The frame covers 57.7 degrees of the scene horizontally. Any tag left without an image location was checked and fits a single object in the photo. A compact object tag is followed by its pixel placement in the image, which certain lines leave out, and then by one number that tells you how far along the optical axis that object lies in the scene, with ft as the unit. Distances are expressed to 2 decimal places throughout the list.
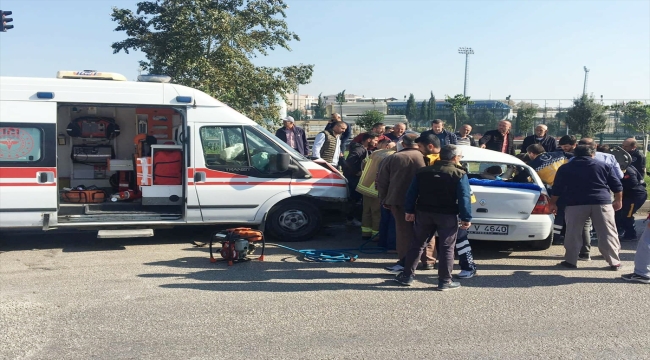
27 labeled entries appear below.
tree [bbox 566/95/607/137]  109.09
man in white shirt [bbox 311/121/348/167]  35.06
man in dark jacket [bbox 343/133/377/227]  31.19
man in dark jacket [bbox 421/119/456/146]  34.80
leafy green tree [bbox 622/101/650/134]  101.45
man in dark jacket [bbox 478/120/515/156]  36.55
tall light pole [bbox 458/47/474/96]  208.76
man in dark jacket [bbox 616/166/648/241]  29.55
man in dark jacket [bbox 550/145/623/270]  23.22
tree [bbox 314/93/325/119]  251.50
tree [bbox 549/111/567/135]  118.42
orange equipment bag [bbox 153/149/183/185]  28.58
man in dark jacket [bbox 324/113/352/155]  36.14
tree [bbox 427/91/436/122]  154.63
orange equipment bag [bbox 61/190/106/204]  28.45
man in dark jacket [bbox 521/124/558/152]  35.32
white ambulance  25.50
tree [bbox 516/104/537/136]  119.34
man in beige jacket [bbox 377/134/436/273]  22.80
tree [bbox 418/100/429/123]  164.39
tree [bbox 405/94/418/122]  173.19
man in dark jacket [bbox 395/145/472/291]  20.33
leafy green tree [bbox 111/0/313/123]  66.03
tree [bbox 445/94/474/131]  125.72
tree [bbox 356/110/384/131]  134.65
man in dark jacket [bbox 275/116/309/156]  37.47
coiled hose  24.70
